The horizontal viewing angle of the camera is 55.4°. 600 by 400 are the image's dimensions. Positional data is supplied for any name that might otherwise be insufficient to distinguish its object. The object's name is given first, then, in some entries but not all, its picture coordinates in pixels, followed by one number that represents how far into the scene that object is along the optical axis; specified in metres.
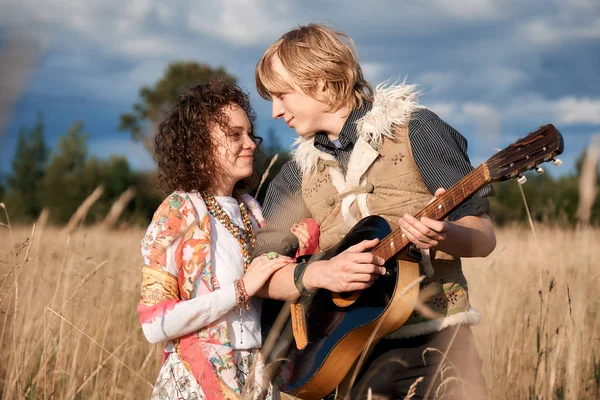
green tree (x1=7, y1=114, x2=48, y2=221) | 29.94
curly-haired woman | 2.24
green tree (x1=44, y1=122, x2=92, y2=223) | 21.27
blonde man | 2.14
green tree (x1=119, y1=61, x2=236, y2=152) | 31.17
